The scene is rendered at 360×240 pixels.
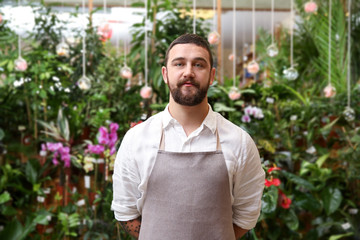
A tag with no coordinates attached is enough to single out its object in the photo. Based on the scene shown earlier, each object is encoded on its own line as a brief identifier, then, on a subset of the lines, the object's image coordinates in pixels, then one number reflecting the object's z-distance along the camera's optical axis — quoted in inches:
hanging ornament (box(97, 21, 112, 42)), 131.0
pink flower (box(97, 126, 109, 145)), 114.3
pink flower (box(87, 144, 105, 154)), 119.3
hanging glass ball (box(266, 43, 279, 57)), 135.4
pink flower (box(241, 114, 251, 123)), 137.2
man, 50.3
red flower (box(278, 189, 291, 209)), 117.8
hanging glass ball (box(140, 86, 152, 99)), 129.2
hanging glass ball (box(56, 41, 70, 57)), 147.9
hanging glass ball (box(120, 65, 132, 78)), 132.0
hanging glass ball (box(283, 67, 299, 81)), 136.6
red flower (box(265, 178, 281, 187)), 87.4
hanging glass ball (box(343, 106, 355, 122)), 136.3
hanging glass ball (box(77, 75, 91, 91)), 124.7
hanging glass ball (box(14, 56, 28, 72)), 123.7
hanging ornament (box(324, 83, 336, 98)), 135.0
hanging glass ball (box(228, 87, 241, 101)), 134.2
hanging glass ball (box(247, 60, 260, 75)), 143.9
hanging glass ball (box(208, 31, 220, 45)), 125.6
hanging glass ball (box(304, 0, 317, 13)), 144.2
